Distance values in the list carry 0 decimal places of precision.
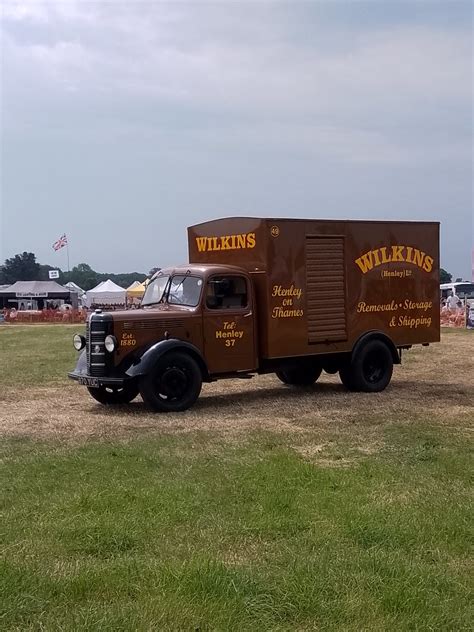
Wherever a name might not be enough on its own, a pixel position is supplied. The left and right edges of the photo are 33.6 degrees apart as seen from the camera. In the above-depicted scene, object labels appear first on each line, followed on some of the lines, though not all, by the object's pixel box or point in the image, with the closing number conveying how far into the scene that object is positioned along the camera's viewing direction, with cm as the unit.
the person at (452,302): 4559
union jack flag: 7425
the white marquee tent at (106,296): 5603
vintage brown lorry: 1071
